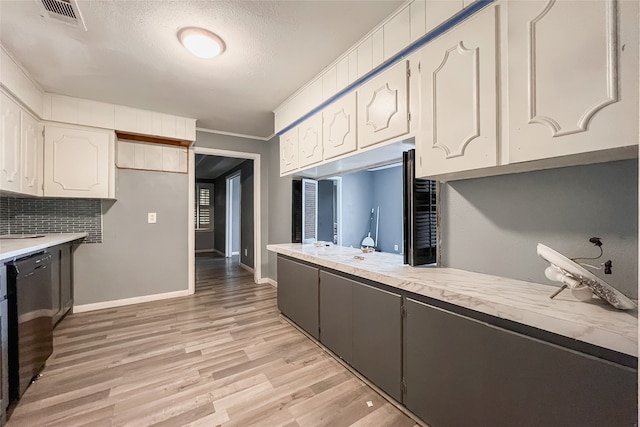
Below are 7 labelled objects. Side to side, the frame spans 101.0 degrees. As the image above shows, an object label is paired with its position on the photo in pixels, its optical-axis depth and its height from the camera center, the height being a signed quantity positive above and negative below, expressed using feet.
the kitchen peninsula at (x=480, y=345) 2.68 -1.77
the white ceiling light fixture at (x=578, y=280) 2.92 -0.79
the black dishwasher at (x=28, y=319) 5.02 -2.21
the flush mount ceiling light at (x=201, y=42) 5.94 +4.05
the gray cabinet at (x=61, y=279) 8.04 -2.16
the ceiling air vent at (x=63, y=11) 5.14 +4.15
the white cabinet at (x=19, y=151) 6.89 +1.90
